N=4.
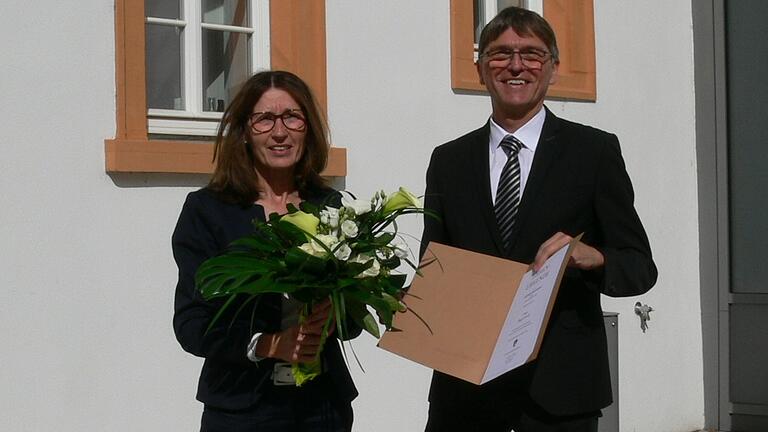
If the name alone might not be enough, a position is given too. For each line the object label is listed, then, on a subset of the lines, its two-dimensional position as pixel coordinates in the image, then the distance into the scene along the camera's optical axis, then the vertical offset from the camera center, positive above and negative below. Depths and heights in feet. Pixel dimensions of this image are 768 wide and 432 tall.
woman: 10.02 -0.81
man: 10.82 -0.13
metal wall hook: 26.23 -2.37
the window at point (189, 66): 18.01 +2.51
